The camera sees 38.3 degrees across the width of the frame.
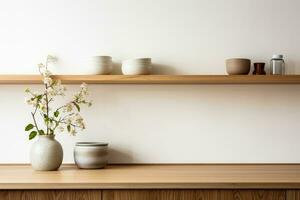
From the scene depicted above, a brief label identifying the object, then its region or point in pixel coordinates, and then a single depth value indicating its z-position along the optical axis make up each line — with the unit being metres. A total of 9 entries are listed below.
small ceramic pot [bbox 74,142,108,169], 2.44
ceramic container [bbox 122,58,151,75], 2.53
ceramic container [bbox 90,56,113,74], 2.56
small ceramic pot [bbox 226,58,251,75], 2.53
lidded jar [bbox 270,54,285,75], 2.60
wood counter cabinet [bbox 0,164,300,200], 2.02
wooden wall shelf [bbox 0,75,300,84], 2.46
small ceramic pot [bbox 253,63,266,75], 2.56
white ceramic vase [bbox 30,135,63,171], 2.38
